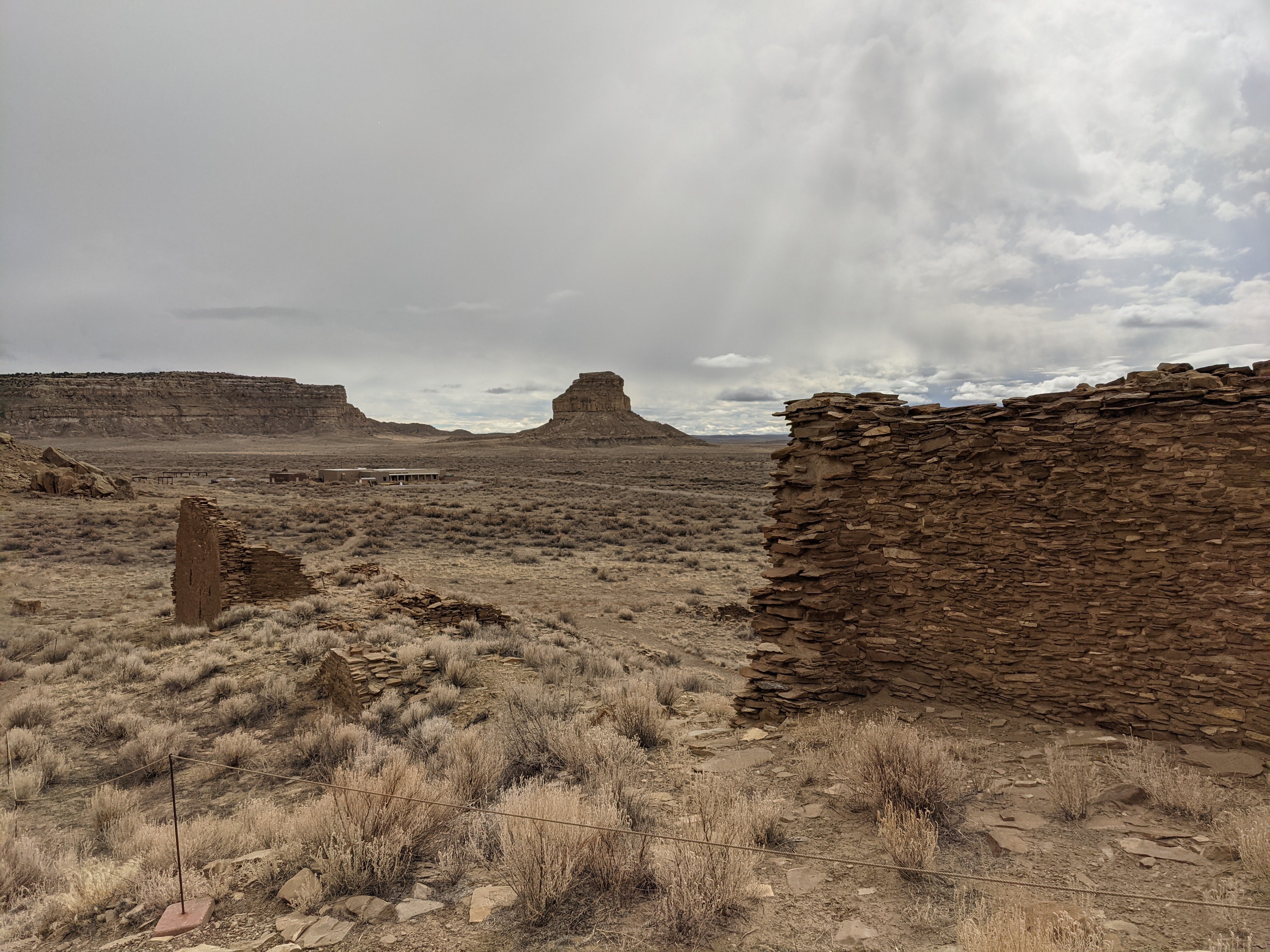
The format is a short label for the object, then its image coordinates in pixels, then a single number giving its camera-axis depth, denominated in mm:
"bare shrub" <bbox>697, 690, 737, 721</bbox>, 7609
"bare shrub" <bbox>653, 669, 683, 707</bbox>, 8086
